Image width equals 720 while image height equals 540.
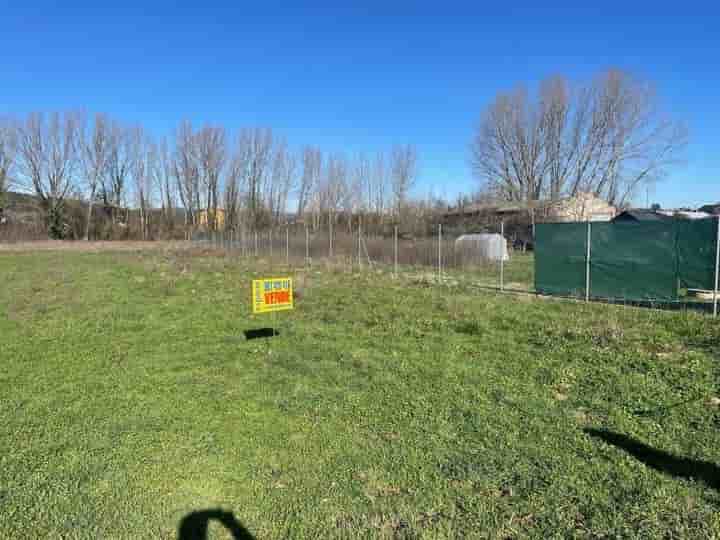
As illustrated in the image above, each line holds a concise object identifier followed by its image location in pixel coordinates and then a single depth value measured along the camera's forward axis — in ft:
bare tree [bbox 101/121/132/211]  155.74
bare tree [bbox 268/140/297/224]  157.38
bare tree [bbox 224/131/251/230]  159.53
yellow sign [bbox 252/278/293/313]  20.45
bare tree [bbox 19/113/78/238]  140.87
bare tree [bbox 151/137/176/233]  162.15
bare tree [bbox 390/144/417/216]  138.41
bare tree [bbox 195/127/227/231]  155.84
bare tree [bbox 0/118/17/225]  136.41
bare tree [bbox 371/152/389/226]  132.77
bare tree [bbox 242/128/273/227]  158.10
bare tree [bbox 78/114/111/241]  149.27
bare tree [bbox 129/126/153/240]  160.56
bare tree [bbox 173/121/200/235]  157.17
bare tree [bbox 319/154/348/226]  143.74
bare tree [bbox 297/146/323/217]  150.30
